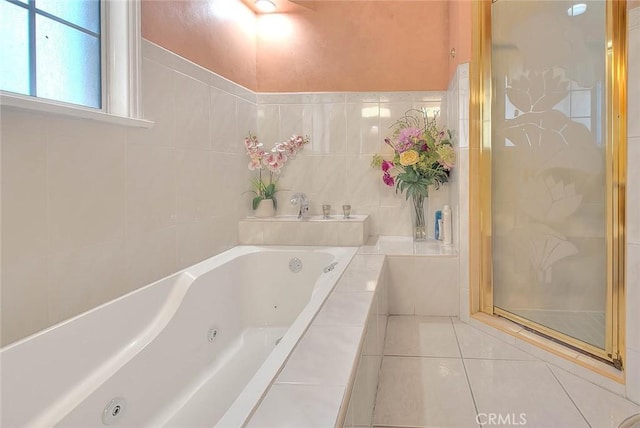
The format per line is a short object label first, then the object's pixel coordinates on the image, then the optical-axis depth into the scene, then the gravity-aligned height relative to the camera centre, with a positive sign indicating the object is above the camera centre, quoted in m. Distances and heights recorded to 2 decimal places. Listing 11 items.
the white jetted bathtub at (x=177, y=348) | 1.00 -0.46
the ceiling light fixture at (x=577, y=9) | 1.70 +0.85
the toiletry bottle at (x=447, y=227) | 2.66 -0.13
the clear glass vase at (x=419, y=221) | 2.87 -0.10
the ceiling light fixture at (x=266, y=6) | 2.89 +1.49
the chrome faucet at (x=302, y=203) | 2.76 +0.04
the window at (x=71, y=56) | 1.24 +0.56
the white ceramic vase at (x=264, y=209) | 2.88 +0.00
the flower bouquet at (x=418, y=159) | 2.63 +0.32
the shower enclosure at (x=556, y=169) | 1.60 +0.17
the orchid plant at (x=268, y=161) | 2.81 +0.34
